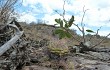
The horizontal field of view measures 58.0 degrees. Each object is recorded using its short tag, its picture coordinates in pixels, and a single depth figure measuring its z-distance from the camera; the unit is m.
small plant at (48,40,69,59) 1.39
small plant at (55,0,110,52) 1.62
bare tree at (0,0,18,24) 1.62
